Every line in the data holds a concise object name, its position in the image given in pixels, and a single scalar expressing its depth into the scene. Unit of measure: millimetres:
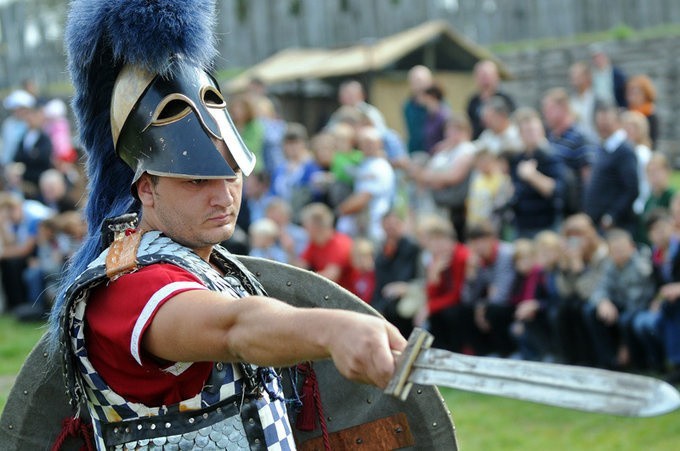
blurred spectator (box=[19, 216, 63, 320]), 23766
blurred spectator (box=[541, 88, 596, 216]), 17734
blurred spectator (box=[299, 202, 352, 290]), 18781
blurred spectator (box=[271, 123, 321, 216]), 21328
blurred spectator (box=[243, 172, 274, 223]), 22031
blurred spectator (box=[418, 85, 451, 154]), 21687
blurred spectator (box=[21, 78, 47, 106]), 30022
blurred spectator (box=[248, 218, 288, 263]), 19281
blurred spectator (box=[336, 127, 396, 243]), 19891
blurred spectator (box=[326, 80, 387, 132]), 22545
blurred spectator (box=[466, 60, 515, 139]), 20859
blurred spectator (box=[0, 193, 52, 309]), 24937
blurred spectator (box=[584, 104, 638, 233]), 16797
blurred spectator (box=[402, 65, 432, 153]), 22062
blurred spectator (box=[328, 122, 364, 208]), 20312
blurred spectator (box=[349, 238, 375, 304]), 18547
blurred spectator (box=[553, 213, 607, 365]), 16047
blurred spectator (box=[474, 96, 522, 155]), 18750
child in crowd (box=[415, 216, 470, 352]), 17469
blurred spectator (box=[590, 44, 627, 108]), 20828
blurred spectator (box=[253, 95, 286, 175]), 22609
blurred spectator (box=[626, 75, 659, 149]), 19328
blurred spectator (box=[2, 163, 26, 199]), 27219
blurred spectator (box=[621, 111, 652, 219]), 17203
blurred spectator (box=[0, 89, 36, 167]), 27953
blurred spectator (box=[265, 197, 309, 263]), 19812
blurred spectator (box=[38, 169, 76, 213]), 25016
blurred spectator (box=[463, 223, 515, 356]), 17016
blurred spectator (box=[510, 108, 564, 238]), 17562
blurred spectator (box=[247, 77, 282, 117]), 23675
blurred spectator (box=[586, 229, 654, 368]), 15492
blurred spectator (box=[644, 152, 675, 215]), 16531
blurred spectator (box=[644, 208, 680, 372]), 14867
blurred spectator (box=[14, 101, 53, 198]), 27266
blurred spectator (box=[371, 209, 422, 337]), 18297
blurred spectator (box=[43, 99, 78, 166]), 28016
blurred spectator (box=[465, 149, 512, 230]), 18375
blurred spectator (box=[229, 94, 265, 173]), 22297
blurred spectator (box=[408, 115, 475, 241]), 19203
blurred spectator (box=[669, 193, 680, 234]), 14977
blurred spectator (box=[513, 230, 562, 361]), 16375
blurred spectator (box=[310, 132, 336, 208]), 20844
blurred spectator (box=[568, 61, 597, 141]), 20437
